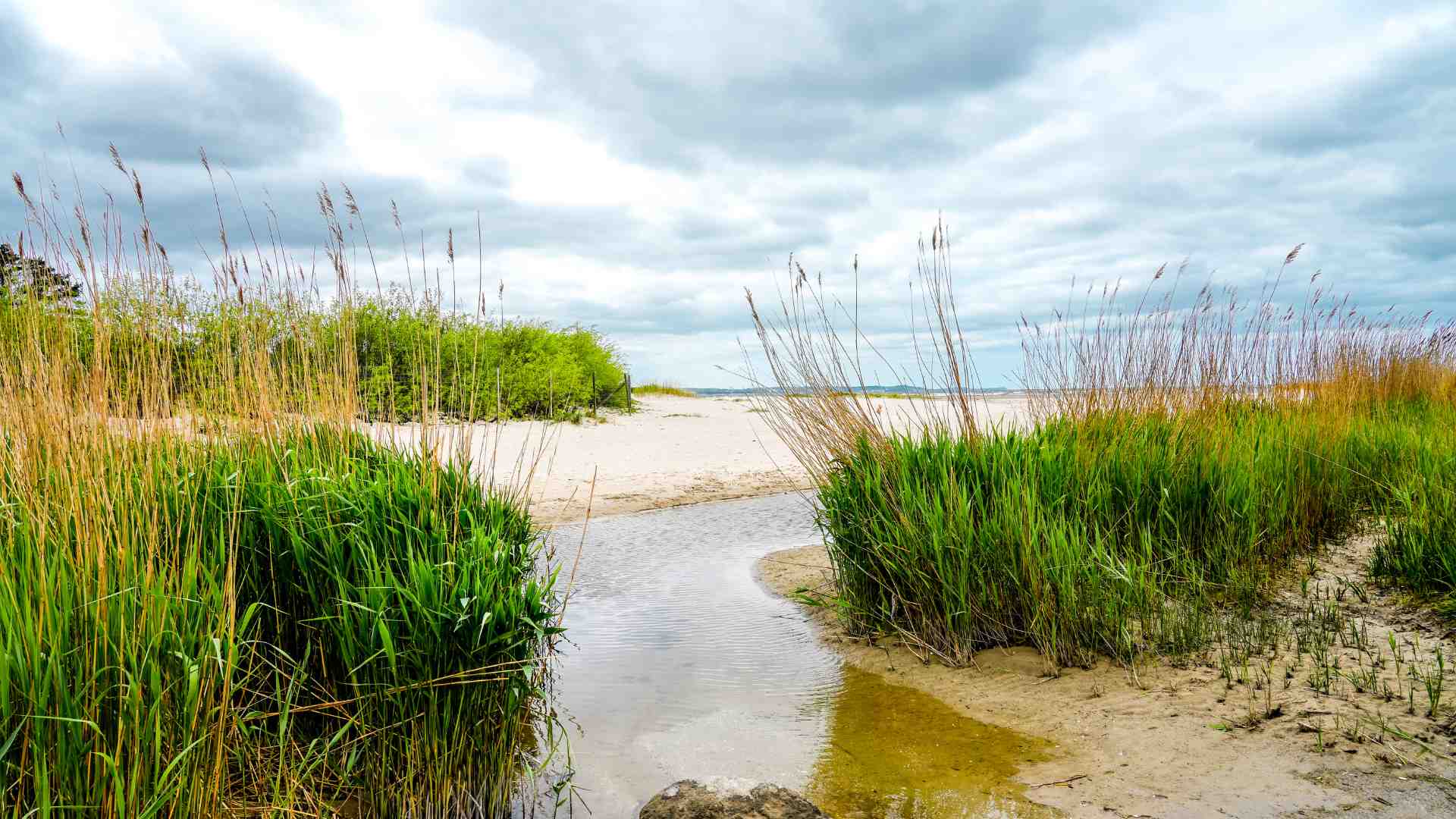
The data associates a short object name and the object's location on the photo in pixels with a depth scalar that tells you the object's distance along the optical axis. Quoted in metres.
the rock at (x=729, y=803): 2.70
